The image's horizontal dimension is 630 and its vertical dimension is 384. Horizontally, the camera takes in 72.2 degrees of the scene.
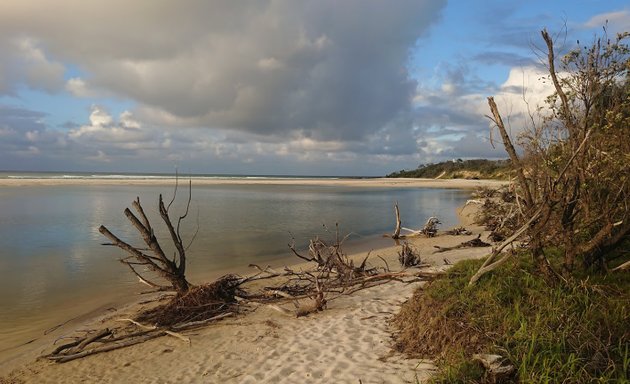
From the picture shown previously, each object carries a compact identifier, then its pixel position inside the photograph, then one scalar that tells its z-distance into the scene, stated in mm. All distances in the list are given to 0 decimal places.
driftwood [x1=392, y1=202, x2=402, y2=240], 19153
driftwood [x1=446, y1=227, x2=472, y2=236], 19511
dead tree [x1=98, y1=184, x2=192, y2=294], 8742
